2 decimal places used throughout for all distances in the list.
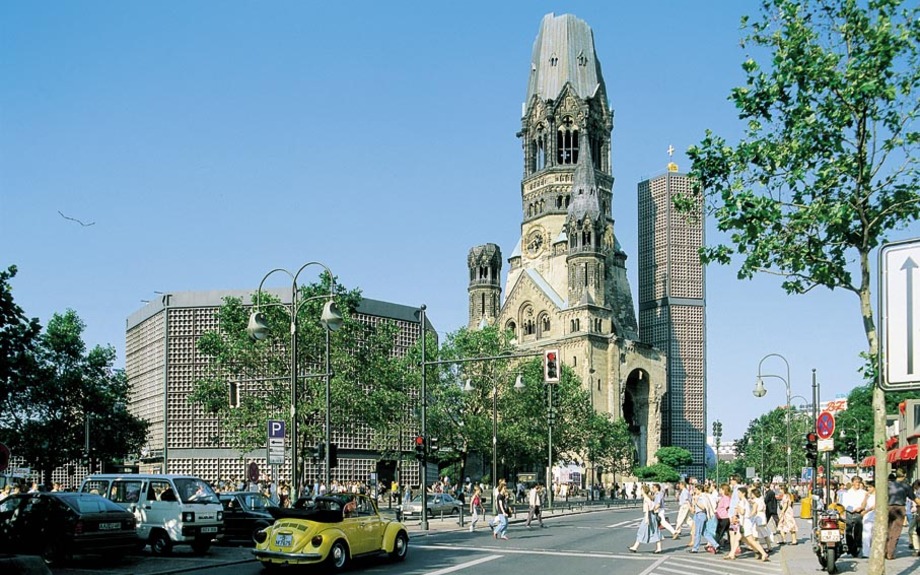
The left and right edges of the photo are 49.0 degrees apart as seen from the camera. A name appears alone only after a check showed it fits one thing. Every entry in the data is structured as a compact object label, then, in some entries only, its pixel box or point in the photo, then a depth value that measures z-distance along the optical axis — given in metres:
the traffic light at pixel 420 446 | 37.22
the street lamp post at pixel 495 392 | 45.03
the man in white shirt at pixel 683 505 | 28.03
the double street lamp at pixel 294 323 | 24.78
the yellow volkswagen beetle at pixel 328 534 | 19.40
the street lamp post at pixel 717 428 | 76.25
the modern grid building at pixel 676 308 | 122.94
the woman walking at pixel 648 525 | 25.33
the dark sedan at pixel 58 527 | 20.50
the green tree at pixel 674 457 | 110.81
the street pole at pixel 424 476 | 36.62
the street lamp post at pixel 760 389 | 50.75
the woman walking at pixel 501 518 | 30.06
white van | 23.95
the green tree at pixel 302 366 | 47.66
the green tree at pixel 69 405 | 59.06
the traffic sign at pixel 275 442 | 27.24
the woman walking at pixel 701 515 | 25.30
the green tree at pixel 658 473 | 106.50
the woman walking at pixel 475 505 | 35.94
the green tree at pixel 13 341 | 18.73
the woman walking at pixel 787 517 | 28.91
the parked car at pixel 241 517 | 27.97
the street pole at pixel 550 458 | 53.91
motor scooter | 18.86
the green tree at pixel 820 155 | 15.95
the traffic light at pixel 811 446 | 28.50
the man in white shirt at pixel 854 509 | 22.53
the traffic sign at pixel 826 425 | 22.59
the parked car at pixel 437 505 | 47.78
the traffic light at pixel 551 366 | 32.47
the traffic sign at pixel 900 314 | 5.43
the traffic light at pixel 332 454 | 31.39
